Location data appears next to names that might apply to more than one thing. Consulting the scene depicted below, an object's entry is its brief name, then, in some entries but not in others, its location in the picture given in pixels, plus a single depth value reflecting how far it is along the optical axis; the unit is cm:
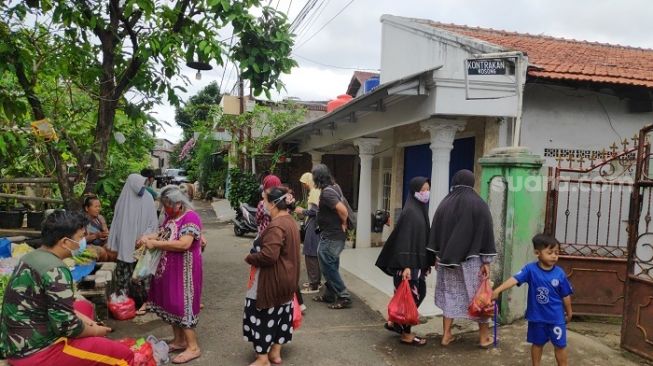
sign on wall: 559
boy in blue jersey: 351
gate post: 471
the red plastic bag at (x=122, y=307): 498
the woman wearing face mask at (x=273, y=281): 364
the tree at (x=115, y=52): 459
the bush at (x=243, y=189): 1445
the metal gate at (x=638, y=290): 399
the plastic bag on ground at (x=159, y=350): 384
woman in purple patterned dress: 386
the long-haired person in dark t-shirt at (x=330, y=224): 534
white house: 586
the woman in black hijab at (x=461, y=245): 408
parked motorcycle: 1157
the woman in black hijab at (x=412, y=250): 429
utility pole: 1517
